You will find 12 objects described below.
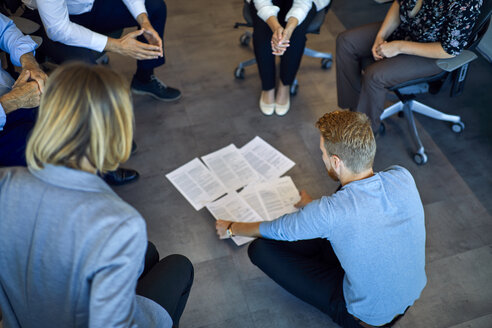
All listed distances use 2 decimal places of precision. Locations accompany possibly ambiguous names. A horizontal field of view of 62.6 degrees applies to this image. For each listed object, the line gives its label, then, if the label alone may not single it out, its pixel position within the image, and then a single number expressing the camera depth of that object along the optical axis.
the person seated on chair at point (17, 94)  1.69
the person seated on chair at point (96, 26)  2.03
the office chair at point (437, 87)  2.04
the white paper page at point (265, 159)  2.41
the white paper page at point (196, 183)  2.27
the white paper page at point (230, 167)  2.35
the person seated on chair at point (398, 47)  1.97
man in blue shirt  1.36
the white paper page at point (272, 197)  2.21
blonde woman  0.93
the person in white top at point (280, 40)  2.39
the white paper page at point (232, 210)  2.18
